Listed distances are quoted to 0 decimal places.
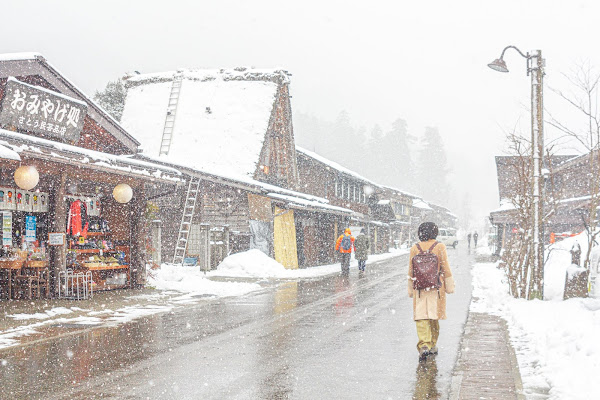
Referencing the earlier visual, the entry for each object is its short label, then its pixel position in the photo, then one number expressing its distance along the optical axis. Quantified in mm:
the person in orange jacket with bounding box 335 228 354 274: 23438
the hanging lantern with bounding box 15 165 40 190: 11648
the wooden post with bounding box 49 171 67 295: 13406
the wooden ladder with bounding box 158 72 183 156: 28812
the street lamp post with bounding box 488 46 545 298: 13203
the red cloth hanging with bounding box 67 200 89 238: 14418
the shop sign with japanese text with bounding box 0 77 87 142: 12406
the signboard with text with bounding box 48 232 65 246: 13281
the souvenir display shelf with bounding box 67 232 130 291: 14883
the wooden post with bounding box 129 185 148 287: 16328
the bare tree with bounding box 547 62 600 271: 13185
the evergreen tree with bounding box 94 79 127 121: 39156
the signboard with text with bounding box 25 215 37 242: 13828
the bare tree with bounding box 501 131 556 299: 13367
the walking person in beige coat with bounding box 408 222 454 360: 7551
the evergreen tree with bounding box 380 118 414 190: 101062
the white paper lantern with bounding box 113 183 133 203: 14888
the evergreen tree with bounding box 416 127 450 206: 106625
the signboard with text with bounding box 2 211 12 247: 13188
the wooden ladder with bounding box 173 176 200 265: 22281
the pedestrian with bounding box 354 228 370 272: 24047
